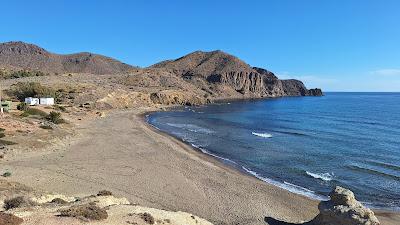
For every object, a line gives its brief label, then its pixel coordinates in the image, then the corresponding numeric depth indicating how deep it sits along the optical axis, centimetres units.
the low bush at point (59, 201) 1877
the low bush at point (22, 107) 6131
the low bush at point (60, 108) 7174
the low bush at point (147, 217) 1658
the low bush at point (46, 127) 4545
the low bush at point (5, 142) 3594
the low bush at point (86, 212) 1569
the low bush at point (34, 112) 5677
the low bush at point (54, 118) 5441
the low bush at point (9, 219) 1371
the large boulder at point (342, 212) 1789
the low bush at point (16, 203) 1752
